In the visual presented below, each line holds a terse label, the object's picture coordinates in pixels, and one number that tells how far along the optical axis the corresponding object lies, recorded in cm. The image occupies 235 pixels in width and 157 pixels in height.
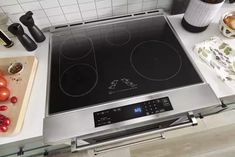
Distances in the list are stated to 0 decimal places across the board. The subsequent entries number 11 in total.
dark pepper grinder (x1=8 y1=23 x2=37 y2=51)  73
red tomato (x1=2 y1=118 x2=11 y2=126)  59
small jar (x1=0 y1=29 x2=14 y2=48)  79
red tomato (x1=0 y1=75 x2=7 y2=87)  67
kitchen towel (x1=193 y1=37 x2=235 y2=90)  67
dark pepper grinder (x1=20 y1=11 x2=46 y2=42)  75
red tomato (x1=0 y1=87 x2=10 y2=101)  64
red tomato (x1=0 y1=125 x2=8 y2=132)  58
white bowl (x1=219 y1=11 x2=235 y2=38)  76
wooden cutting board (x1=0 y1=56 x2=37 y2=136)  60
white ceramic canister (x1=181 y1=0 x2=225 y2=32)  67
